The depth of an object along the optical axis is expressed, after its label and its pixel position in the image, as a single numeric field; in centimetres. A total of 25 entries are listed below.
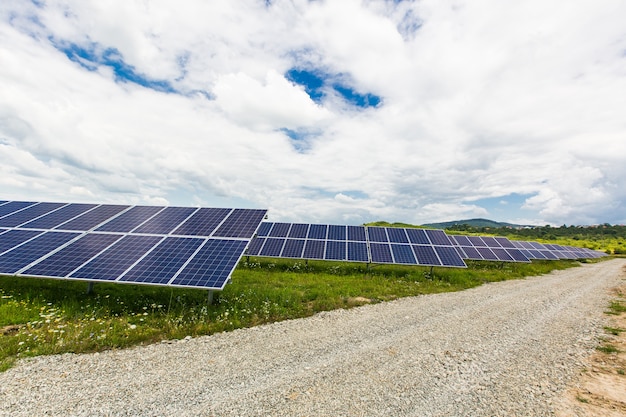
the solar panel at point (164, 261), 1188
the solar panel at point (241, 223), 1578
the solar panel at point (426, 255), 2203
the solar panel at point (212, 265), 1161
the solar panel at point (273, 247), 2398
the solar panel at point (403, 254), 2208
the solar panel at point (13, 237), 1439
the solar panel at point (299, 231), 2710
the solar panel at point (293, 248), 2331
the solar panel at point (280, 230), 2790
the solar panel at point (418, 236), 2612
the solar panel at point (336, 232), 2658
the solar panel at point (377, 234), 2619
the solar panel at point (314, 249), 2295
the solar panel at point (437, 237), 2677
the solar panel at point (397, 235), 2627
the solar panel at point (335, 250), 2258
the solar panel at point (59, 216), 1702
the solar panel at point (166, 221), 1620
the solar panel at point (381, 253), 2209
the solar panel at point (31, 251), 1263
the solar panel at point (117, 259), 1202
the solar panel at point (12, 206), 1978
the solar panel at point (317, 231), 2671
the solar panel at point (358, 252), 2220
